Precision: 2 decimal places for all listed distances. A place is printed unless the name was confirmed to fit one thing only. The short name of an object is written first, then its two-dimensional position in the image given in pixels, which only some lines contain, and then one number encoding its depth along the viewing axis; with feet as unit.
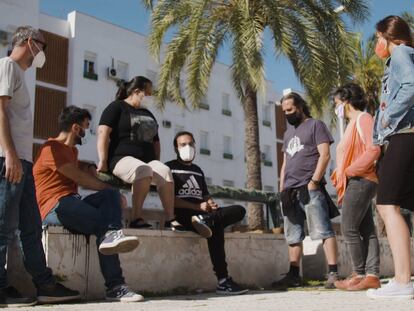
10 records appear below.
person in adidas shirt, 17.71
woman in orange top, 17.35
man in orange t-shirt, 14.87
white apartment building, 93.15
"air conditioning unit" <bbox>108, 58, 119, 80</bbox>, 104.88
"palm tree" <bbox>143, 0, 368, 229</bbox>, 42.60
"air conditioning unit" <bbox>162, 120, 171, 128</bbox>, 113.13
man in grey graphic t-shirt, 18.97
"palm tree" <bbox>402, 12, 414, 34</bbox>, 74.79
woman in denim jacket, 13.55
